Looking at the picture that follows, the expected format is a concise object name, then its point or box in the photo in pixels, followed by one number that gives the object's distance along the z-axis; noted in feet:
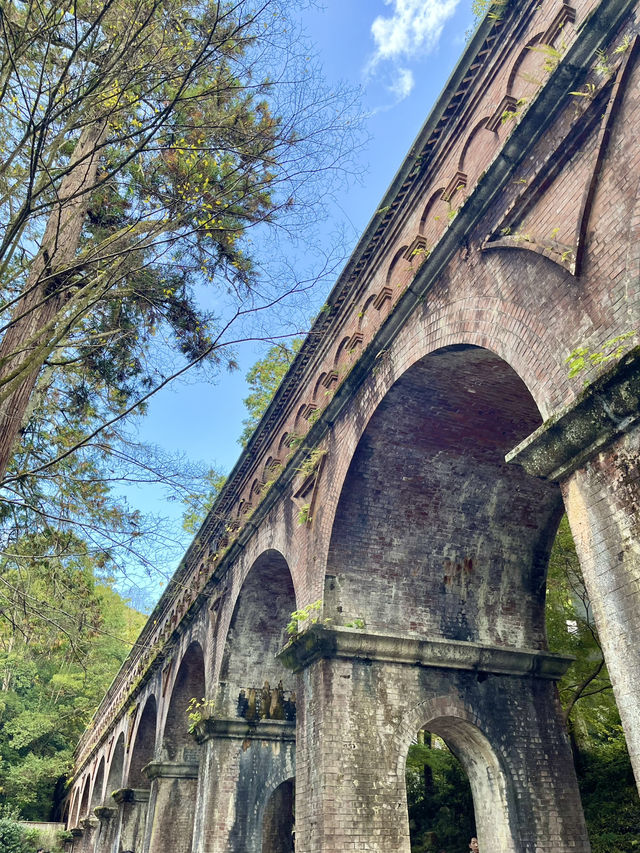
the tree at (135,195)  14.48
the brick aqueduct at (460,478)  13.03
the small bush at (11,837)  81.41
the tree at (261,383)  65.82
